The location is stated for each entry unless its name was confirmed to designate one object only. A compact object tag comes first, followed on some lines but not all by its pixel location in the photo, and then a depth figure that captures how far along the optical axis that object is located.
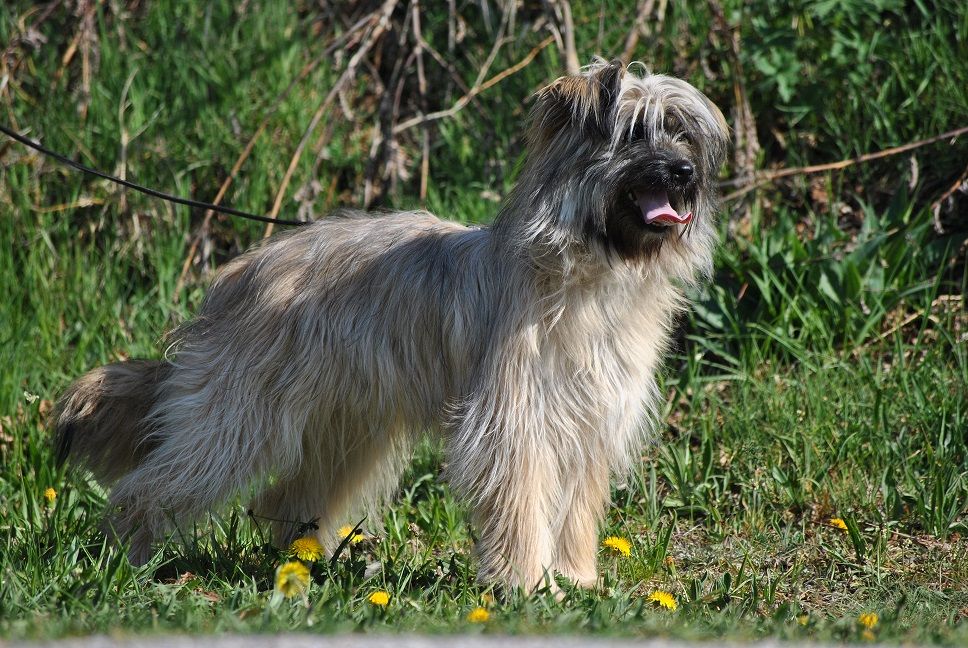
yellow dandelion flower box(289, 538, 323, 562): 8.35
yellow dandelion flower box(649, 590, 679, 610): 7.91
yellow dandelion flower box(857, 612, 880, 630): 6.59
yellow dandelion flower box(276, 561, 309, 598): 7.08
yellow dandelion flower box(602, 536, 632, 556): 9.05
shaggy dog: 7.92
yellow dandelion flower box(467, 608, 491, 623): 6.78
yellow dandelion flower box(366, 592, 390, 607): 7.35
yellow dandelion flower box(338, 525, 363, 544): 9.84
